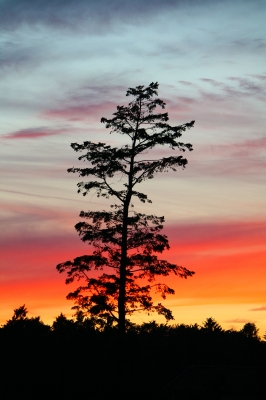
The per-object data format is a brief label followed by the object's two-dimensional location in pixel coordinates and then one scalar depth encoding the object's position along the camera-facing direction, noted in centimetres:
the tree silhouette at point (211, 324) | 17346
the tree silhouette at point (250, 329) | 19162
